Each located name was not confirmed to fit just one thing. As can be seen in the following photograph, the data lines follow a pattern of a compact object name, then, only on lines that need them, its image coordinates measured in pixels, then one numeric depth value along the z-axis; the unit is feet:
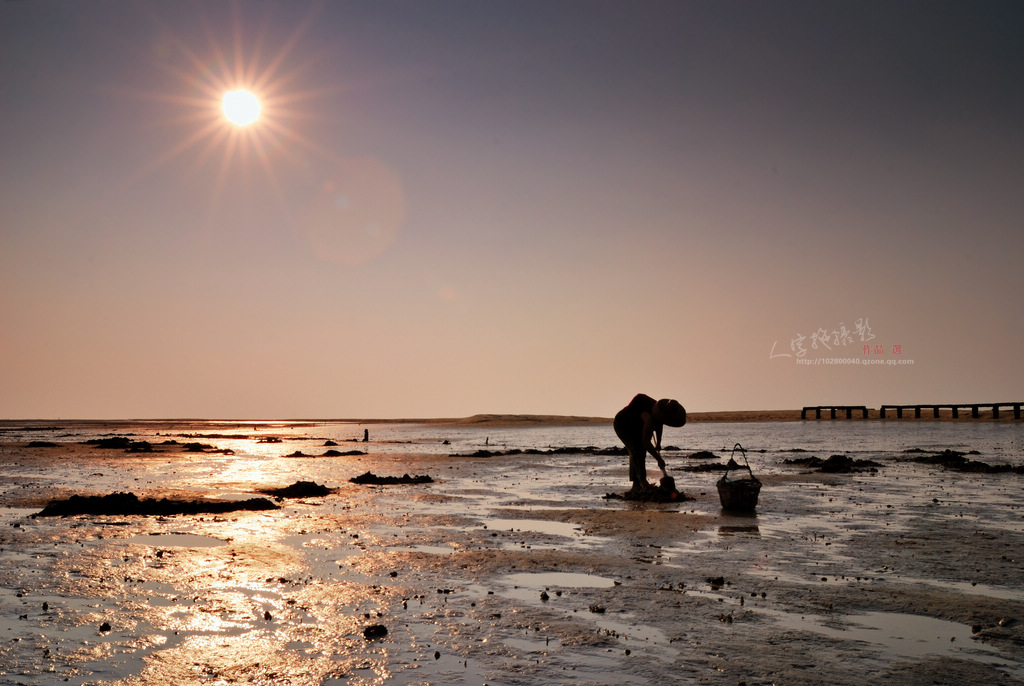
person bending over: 58.13
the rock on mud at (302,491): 68.90
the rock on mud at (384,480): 81.51
